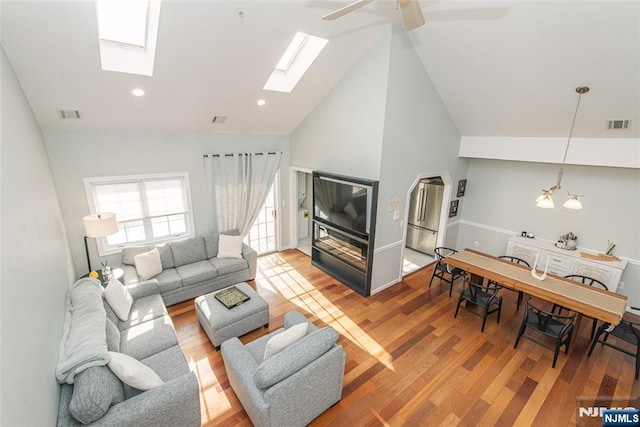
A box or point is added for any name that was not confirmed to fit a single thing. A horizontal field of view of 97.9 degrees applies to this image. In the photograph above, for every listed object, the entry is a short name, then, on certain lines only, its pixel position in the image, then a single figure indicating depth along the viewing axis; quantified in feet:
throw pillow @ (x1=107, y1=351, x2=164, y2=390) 7.82
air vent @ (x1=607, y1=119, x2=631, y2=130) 12.91
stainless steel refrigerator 20.89
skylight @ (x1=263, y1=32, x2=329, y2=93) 13.23
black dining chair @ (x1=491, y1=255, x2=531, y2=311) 15.47
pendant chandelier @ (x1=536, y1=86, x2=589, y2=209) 12.19
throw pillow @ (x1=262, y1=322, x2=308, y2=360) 8.92
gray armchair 7.91
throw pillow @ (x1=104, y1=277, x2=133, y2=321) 11.58
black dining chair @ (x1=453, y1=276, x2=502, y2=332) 13.42
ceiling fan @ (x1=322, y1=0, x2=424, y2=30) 7.27
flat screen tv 15.26
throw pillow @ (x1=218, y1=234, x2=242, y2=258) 17.42
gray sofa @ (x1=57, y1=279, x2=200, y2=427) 7.00
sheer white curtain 18.16
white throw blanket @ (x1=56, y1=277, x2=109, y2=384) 7.66
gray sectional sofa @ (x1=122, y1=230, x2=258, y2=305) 15.02
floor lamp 12.88
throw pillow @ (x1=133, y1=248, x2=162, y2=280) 14.60
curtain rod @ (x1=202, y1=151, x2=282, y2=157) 17.57
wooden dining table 11.18
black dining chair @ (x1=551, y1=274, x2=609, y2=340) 13.12
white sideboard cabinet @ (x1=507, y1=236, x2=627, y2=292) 15.15
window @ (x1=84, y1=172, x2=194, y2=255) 15.12
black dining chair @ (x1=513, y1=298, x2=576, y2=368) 11.24
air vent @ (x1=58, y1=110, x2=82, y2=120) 12.12
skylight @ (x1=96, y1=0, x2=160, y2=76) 9.93
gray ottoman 12.09
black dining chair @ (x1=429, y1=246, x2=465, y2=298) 16.70
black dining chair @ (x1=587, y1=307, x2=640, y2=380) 11.19
